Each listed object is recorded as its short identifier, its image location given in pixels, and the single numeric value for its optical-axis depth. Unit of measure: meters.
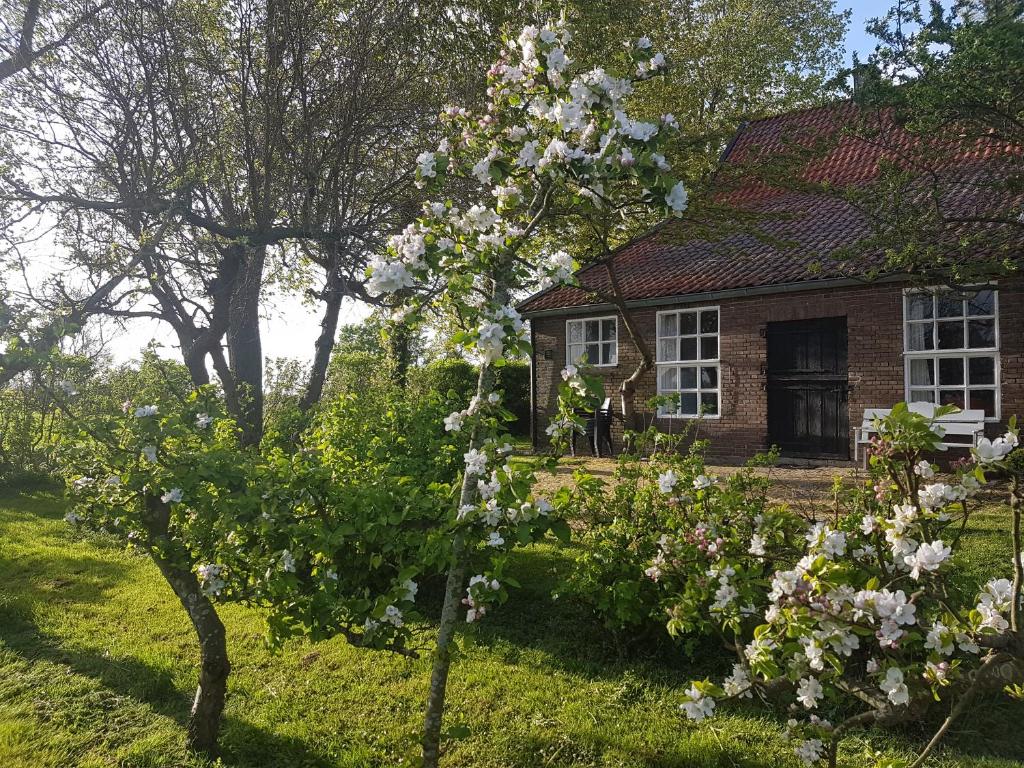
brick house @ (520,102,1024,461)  9.58
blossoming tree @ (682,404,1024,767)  1.81
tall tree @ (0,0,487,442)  7.66
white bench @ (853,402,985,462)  8.83
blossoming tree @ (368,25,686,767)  2.43
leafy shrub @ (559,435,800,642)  3.09
